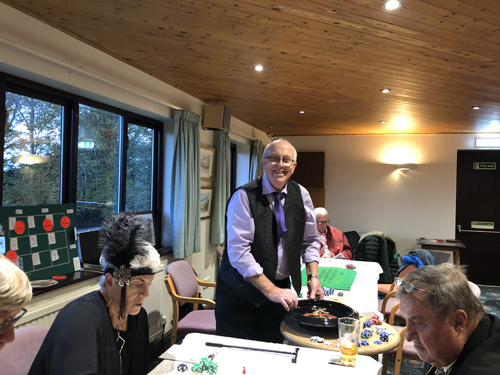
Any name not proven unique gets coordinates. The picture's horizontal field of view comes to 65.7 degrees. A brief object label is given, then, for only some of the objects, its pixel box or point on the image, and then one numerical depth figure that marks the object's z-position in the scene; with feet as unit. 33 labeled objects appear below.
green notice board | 7.37
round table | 5.16
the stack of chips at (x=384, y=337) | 5.47
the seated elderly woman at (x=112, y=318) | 3.77
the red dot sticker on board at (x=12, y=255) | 7.08
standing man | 6.12
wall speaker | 14.65
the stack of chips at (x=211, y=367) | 4.39
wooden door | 21.42
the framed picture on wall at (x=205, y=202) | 15.43
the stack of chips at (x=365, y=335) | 5.55
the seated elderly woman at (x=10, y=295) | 2.86
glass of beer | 4.64
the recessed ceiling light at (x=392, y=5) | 6.57
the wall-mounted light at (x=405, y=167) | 22.39
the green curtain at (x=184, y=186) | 12.75
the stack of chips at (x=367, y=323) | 6.02
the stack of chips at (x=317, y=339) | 5.31
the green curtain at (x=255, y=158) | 20.52
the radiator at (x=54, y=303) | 7.43
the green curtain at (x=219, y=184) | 16.02
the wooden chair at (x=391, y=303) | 10.20
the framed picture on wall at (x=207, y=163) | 15.01
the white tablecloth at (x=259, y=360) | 4.54
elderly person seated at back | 13.69
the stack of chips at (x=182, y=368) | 4.49
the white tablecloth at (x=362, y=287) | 7.28
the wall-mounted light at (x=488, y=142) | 21.20
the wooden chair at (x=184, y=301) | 9.37
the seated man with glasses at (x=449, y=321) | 3.45
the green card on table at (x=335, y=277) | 8.74
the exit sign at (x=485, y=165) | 21.59
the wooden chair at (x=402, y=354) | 7.82
